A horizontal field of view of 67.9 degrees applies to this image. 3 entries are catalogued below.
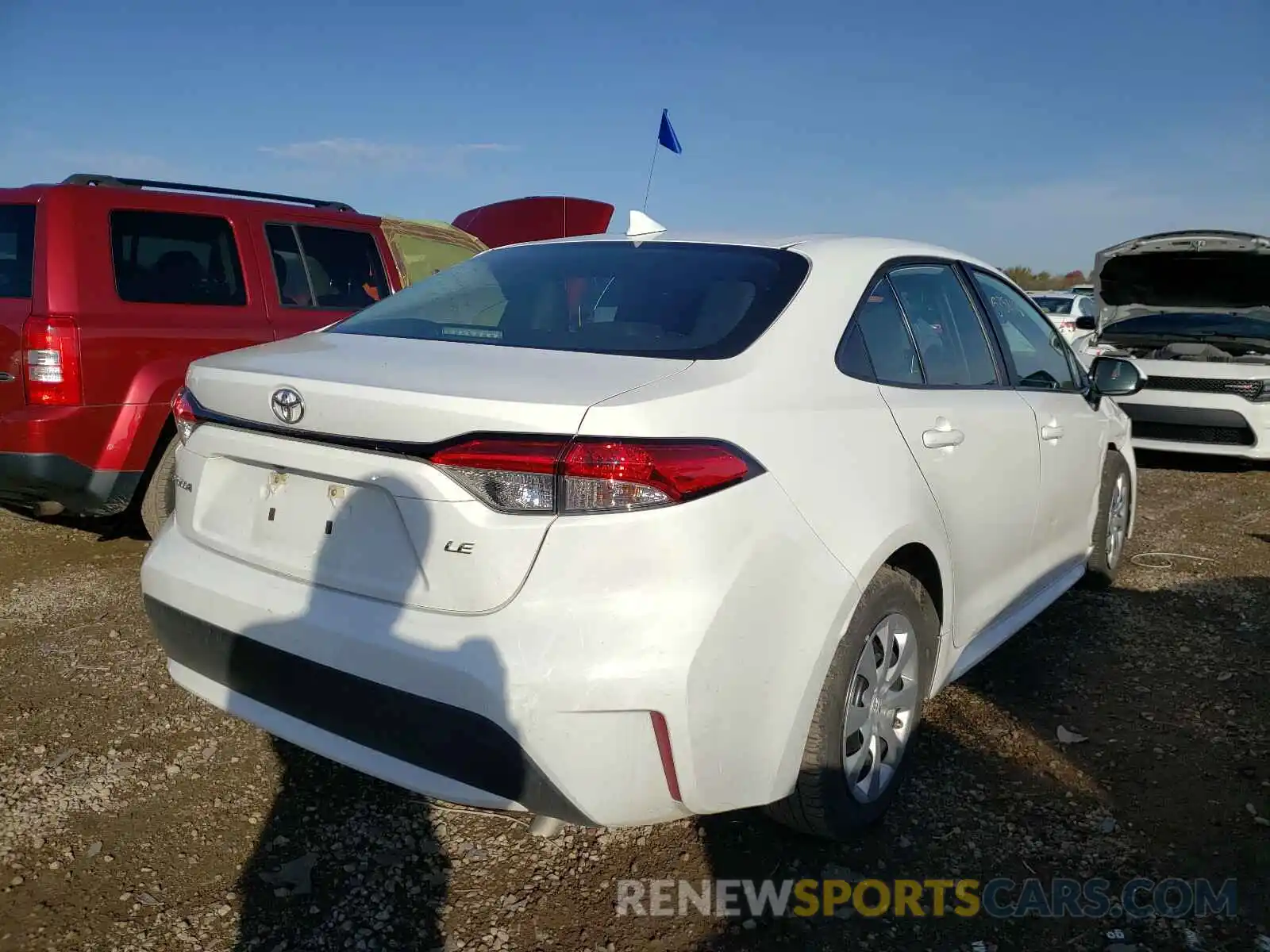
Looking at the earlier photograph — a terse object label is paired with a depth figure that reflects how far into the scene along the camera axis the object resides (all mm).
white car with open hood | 7203
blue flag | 6121
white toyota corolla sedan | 1811
